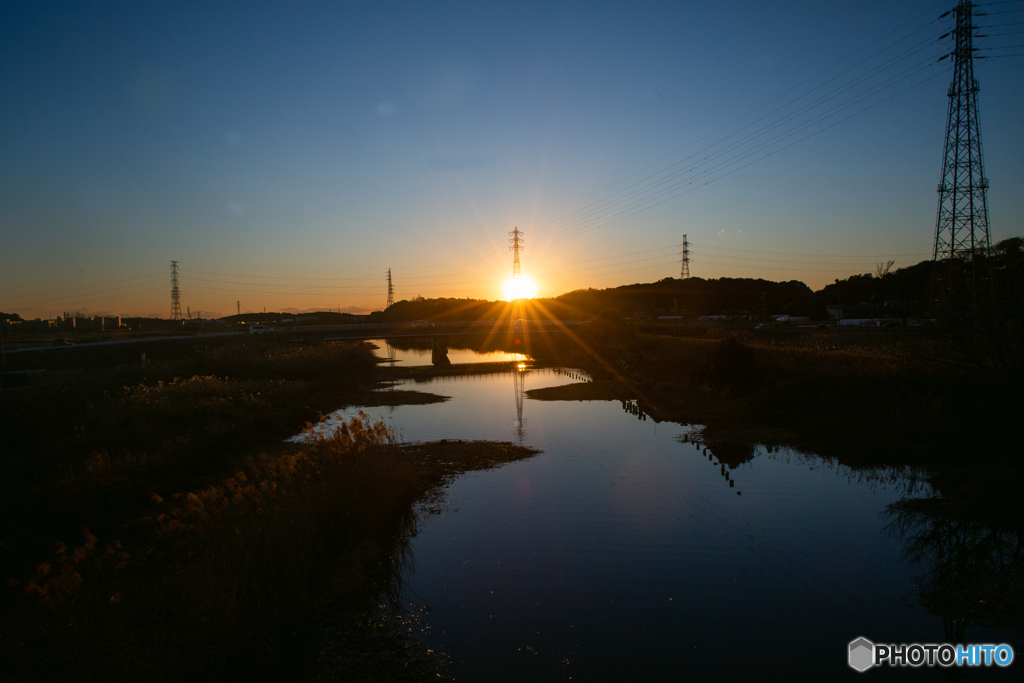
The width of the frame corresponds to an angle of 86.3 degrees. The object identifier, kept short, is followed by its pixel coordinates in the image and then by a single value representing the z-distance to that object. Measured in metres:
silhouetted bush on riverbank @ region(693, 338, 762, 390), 25.24
